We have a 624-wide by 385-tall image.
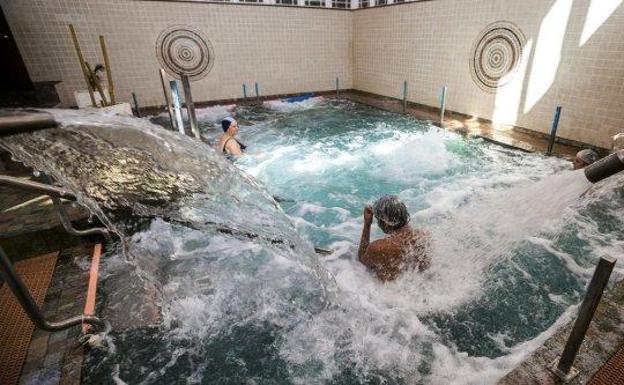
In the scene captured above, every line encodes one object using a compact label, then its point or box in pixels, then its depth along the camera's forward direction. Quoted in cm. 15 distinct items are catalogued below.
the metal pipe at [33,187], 177
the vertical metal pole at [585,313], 161
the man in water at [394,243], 302
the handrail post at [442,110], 834
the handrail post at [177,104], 568
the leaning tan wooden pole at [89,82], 688
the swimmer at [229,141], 617
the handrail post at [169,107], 718
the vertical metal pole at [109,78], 690
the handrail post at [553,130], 627
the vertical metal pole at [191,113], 581
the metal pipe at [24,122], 127
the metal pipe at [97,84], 729
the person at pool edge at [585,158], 471
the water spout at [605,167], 182
